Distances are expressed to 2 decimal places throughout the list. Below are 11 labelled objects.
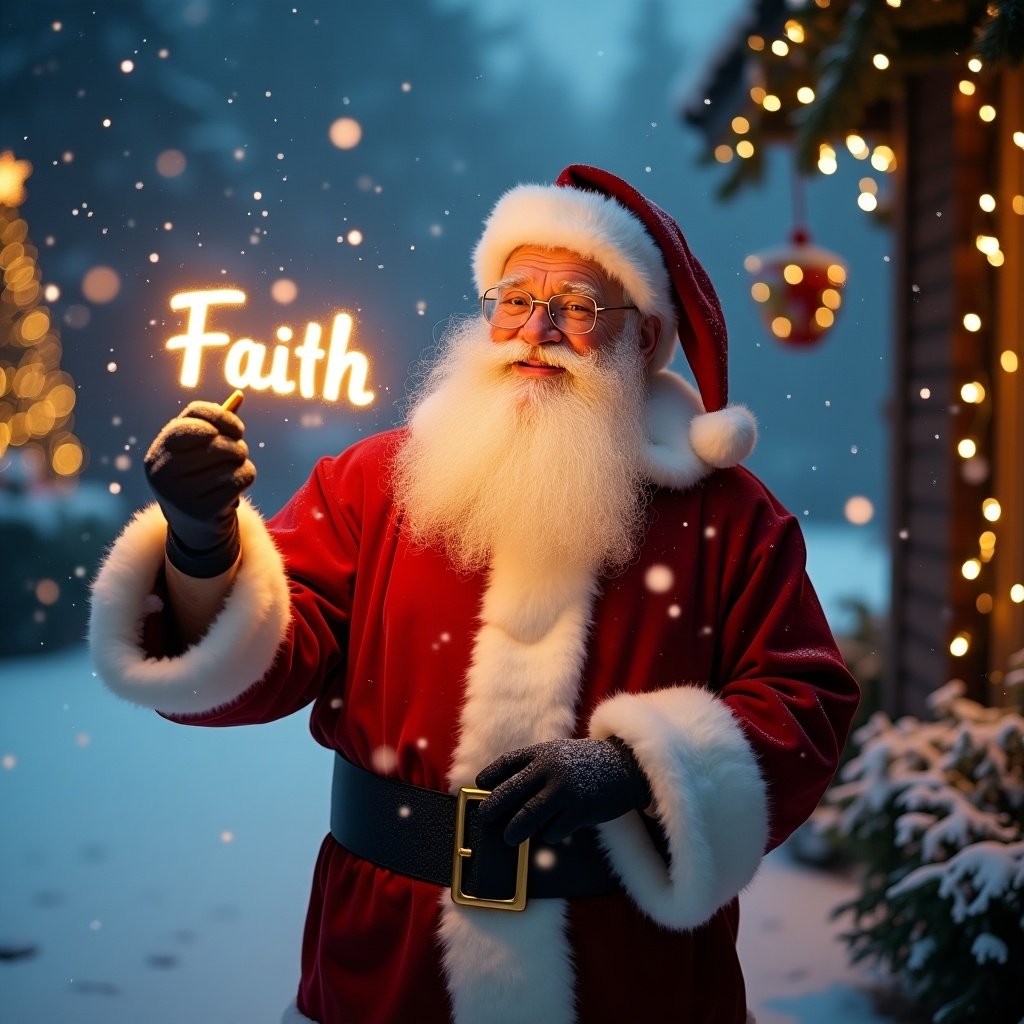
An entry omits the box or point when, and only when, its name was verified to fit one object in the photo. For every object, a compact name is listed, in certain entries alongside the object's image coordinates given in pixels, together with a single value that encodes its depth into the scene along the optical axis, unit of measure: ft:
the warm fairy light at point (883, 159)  14.17
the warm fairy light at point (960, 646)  11.73
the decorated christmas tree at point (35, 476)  10.09
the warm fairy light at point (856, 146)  13.41
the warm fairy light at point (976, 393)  11.80
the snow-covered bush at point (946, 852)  8.39
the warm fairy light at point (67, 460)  10.30
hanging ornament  12.35
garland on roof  8.57
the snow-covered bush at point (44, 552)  11.21
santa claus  5.11
